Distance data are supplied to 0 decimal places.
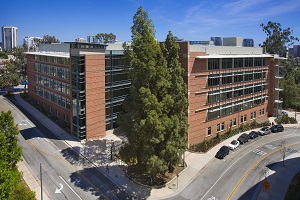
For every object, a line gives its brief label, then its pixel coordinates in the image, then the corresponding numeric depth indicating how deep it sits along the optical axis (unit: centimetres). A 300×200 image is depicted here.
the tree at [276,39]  8056
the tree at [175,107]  2872
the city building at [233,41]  5638
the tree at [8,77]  6944
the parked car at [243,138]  4439
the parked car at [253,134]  4661
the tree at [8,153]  1843
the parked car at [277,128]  5097
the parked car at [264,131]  4897
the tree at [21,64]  8044
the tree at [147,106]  2733
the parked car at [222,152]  3803
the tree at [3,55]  13027
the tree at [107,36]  9608
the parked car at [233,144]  4178
